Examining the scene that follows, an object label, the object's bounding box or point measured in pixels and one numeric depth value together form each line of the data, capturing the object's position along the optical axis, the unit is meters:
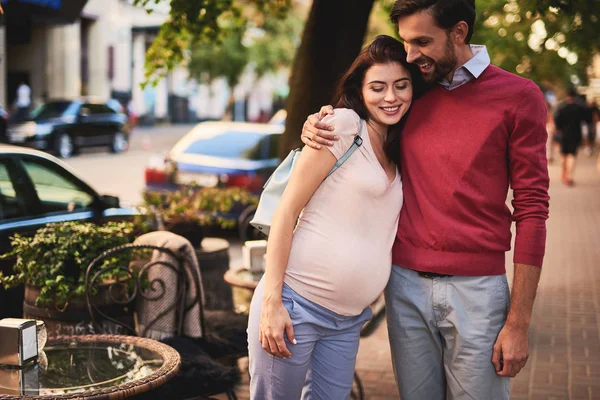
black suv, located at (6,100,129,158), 24.25
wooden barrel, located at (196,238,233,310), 6.82
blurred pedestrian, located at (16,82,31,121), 28.25
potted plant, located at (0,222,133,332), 4.90
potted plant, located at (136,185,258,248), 6.73
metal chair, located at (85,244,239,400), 4.86
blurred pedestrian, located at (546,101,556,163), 28.58
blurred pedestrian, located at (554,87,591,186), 19.77
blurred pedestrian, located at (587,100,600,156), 30.87
